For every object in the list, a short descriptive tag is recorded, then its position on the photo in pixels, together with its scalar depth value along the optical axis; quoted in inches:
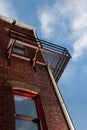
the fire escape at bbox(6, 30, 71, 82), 462.0
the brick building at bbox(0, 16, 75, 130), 363.3
